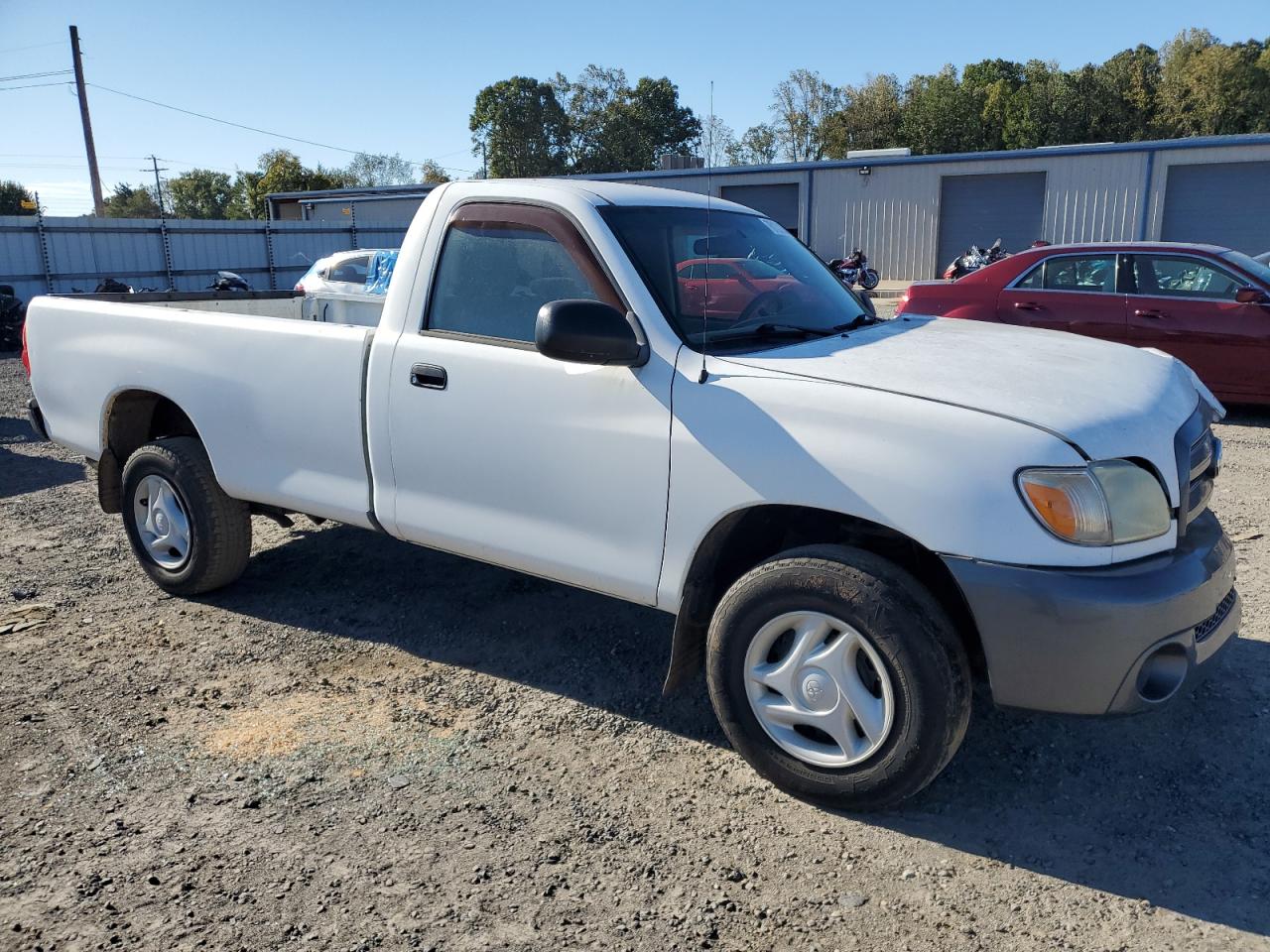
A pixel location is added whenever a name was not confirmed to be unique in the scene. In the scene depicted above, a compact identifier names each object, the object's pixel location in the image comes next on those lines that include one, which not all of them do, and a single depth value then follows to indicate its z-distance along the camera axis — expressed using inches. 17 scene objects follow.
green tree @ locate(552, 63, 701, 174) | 2684.5
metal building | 1061.1
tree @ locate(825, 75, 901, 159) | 2426.2
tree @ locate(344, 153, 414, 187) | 3863.2
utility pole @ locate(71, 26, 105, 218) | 1369.3
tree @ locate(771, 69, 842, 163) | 1481.2
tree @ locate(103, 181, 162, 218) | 4003.4
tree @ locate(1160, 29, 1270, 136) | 2165.4
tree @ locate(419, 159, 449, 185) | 2917.1
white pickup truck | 109.3
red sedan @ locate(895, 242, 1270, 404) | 335.0
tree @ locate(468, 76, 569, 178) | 2824.8
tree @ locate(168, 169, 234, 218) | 4050.2
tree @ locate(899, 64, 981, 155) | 2341.3
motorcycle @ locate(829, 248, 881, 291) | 992.2
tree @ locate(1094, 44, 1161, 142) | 2240.4
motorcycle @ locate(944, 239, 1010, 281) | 906.3
